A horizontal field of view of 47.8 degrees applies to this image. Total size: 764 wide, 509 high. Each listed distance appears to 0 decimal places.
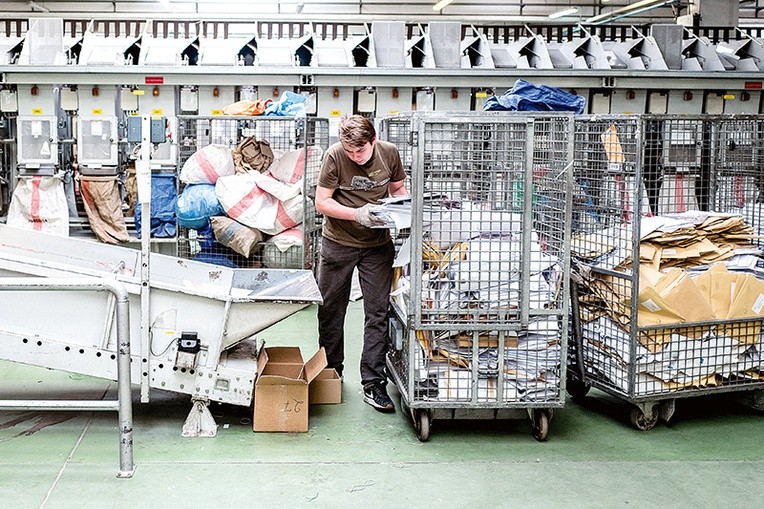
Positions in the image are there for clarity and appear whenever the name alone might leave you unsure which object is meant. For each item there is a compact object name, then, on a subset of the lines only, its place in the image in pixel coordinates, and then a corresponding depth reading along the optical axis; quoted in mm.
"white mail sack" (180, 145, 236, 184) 6180
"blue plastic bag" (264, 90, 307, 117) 6266
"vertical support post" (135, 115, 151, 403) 3354
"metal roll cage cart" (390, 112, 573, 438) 3551
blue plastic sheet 3871
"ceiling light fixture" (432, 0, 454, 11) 14781
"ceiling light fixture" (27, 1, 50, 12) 16073
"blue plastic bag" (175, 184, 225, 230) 6145
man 3910
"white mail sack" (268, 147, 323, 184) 6301
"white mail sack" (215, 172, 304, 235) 6062
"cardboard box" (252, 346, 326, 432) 3719
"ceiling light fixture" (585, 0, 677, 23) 12492
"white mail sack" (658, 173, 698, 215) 4775
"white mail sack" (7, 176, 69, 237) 7238
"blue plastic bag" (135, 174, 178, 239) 7117
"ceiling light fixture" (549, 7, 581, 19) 15758
